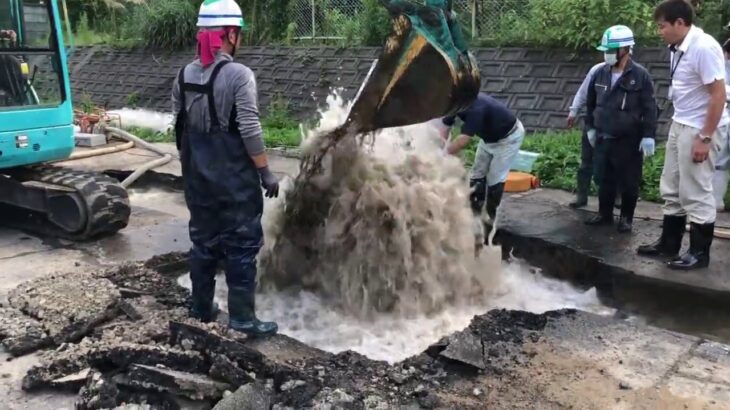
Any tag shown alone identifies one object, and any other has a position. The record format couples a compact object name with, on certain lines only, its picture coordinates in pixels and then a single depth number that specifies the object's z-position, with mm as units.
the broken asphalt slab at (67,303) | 4332
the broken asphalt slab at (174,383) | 3428
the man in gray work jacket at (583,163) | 7285
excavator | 6375
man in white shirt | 5254
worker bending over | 5891
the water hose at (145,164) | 8750
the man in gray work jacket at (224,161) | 4098
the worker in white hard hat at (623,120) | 6414
